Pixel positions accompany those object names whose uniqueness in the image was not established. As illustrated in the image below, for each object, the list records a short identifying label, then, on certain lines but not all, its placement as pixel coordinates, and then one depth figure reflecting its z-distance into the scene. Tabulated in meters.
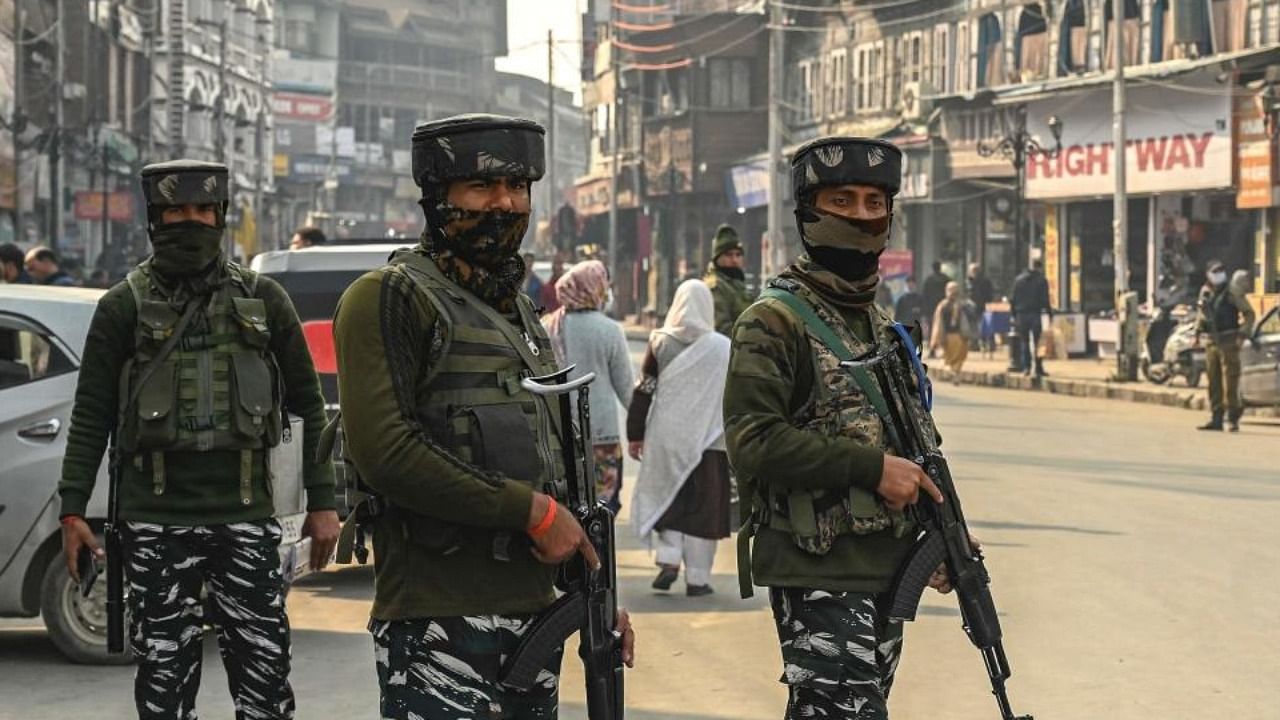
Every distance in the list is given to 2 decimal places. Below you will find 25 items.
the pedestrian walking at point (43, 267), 15.23
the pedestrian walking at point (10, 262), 14.66
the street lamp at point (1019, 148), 36.91
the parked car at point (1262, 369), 22.34
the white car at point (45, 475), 8.50
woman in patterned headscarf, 11.24
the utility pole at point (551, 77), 81.19
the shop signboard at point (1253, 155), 33.50
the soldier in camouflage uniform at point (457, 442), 4.04
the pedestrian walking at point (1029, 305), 31.83
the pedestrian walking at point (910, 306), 42.44
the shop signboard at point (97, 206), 55.47
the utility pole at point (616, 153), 66.62
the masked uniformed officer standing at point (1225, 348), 21.36
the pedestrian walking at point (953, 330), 33.53
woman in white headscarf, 10.72
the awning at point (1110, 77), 33.56
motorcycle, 28.00
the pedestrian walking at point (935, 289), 41.66
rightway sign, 35.50
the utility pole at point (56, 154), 45.50
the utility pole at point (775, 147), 44.31
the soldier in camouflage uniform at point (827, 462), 4.74
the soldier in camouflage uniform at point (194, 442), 5.51
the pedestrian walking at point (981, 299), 40.44
